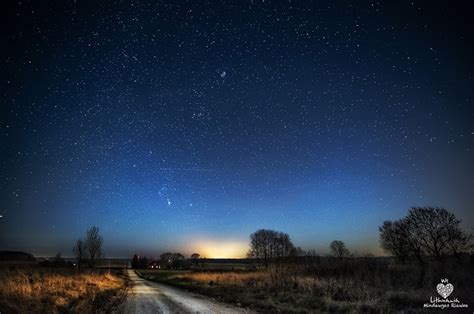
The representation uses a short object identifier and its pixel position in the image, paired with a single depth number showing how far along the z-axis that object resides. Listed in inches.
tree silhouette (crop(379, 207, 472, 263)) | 1460.4
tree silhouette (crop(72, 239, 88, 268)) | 3122.0
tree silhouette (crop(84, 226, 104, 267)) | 3193.9
